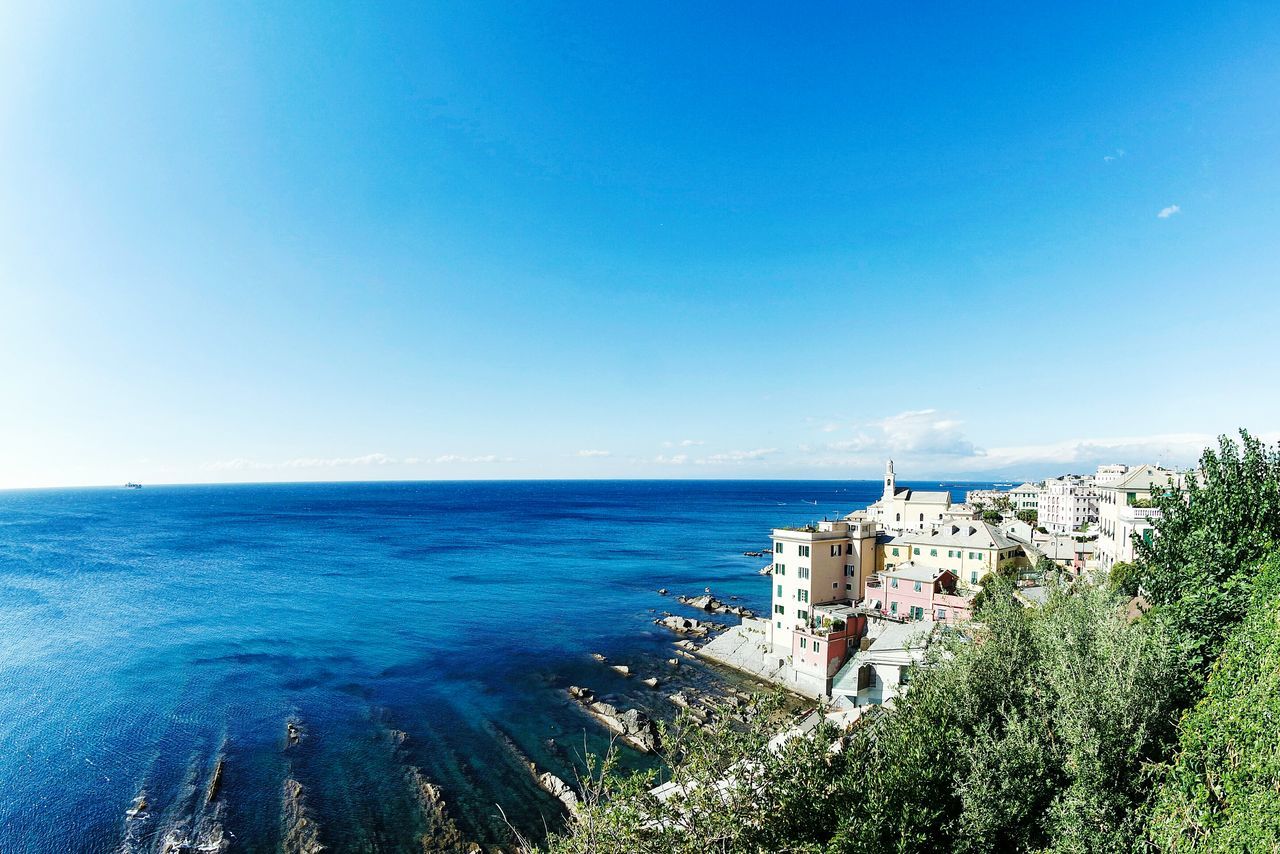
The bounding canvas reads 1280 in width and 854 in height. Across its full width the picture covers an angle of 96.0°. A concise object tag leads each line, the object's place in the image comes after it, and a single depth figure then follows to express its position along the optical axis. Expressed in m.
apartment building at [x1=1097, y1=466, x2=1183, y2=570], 44.97
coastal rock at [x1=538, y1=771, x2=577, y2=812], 29.48
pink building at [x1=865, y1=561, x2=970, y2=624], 45.10
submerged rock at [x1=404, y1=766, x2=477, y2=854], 26.12
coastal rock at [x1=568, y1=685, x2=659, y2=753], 35.16
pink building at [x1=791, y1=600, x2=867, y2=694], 40.78
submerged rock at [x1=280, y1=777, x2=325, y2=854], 25.78
